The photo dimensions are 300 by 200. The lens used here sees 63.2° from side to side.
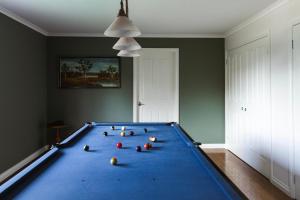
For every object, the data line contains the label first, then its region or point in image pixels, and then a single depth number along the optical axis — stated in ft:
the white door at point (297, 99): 8.71
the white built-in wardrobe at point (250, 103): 11.08
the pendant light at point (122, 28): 5.95
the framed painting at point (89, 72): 15.74
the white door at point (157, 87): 16.31
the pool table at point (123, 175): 3.93
